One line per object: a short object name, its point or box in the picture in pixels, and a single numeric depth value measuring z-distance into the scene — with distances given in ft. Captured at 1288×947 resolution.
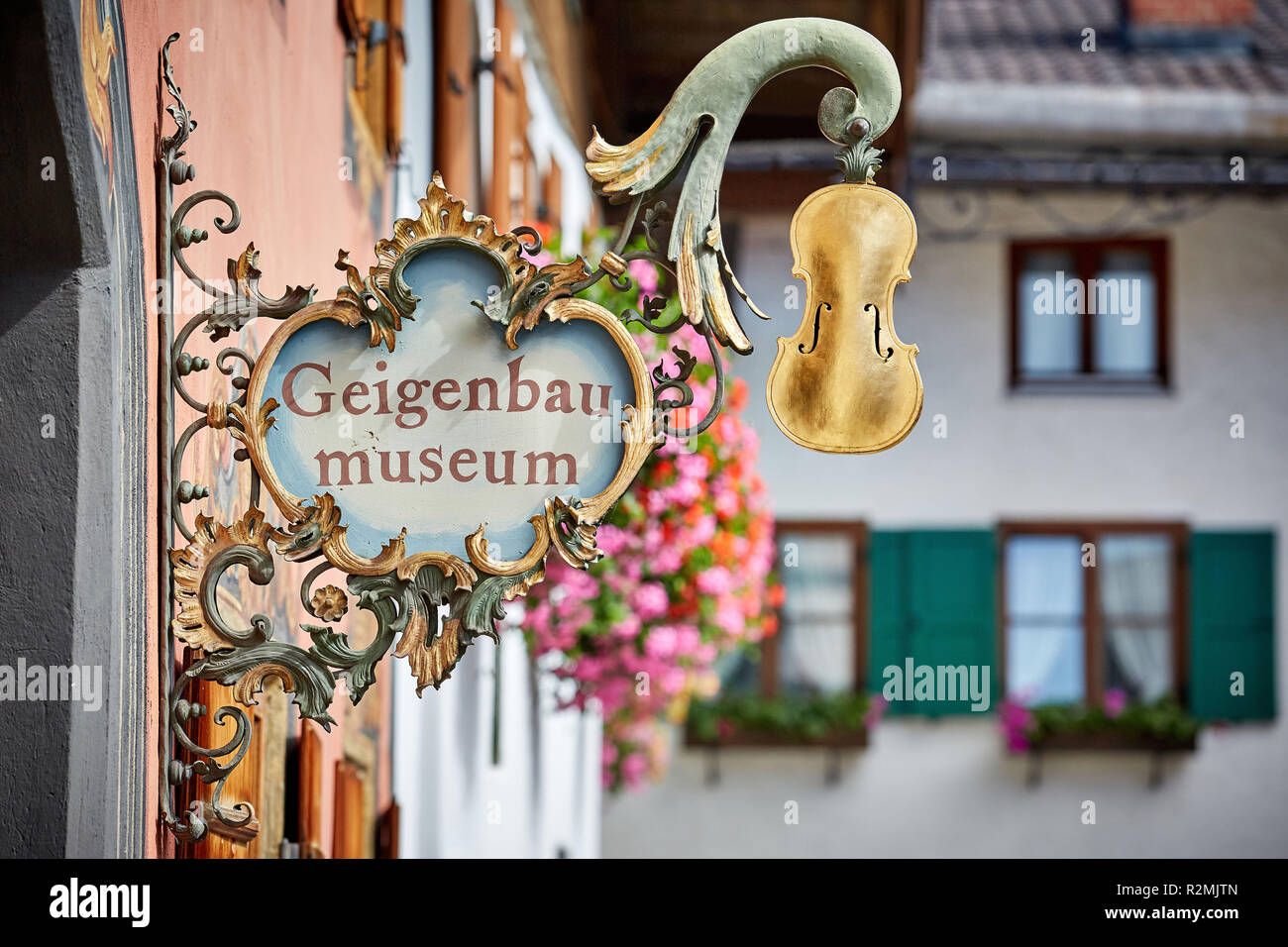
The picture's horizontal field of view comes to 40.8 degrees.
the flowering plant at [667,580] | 19.24
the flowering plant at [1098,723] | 38.68
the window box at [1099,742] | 38.78
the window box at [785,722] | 38.65
